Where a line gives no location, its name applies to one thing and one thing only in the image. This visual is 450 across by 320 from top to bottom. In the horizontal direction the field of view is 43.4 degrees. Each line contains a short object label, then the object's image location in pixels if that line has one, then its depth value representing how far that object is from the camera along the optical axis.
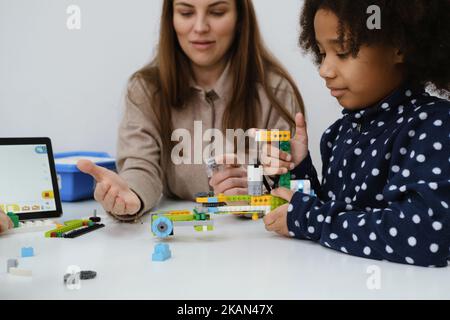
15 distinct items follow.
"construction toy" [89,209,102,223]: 0.92
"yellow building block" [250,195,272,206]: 0.80
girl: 0.65
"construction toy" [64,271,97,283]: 0.60
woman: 1.13
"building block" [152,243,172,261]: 0.69
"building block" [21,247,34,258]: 0.72
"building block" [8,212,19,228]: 0.88
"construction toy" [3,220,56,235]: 0.87
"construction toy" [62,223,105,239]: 0.82
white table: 0.57
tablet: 0.93
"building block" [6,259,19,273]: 0.64
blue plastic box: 1.18
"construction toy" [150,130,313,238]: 0.78
